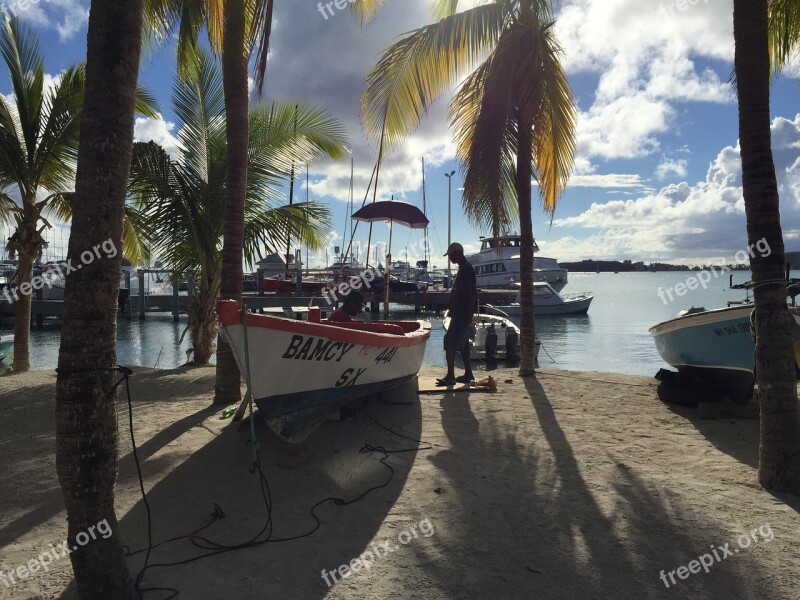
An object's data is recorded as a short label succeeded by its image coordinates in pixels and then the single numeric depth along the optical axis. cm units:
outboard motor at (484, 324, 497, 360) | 2052
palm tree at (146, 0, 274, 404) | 691
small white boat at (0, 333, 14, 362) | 1590
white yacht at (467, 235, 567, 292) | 5234
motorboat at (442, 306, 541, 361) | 2061
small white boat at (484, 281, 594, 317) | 4338
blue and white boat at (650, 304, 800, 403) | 743
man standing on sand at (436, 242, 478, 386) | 880
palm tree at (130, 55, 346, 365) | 1108
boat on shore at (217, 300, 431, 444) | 466
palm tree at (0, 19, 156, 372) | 1051
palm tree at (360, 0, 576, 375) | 827
